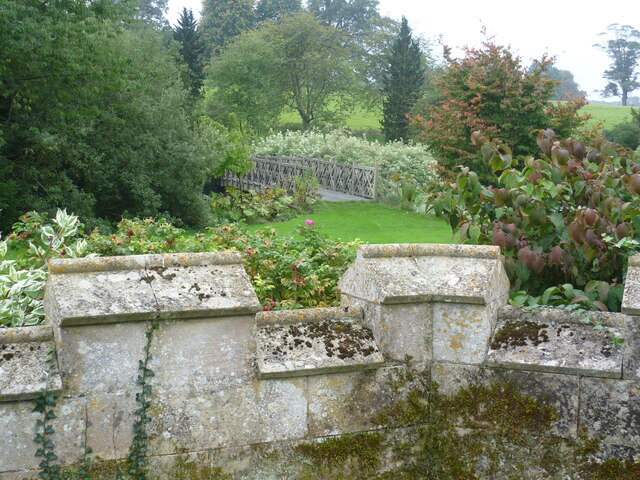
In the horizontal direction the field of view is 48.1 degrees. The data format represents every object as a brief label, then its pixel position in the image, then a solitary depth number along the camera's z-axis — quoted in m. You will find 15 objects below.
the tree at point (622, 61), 83.12
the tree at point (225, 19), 65.44
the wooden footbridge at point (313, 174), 24.38
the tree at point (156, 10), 74.38
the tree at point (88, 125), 15.30
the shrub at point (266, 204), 18.95
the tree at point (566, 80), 84.50
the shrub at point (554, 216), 3.57
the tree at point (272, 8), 69.50
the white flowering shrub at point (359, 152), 25.88
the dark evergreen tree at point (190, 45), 39.06
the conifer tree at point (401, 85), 41.84
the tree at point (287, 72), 48.19
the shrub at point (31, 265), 3.48
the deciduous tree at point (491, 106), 16.75
